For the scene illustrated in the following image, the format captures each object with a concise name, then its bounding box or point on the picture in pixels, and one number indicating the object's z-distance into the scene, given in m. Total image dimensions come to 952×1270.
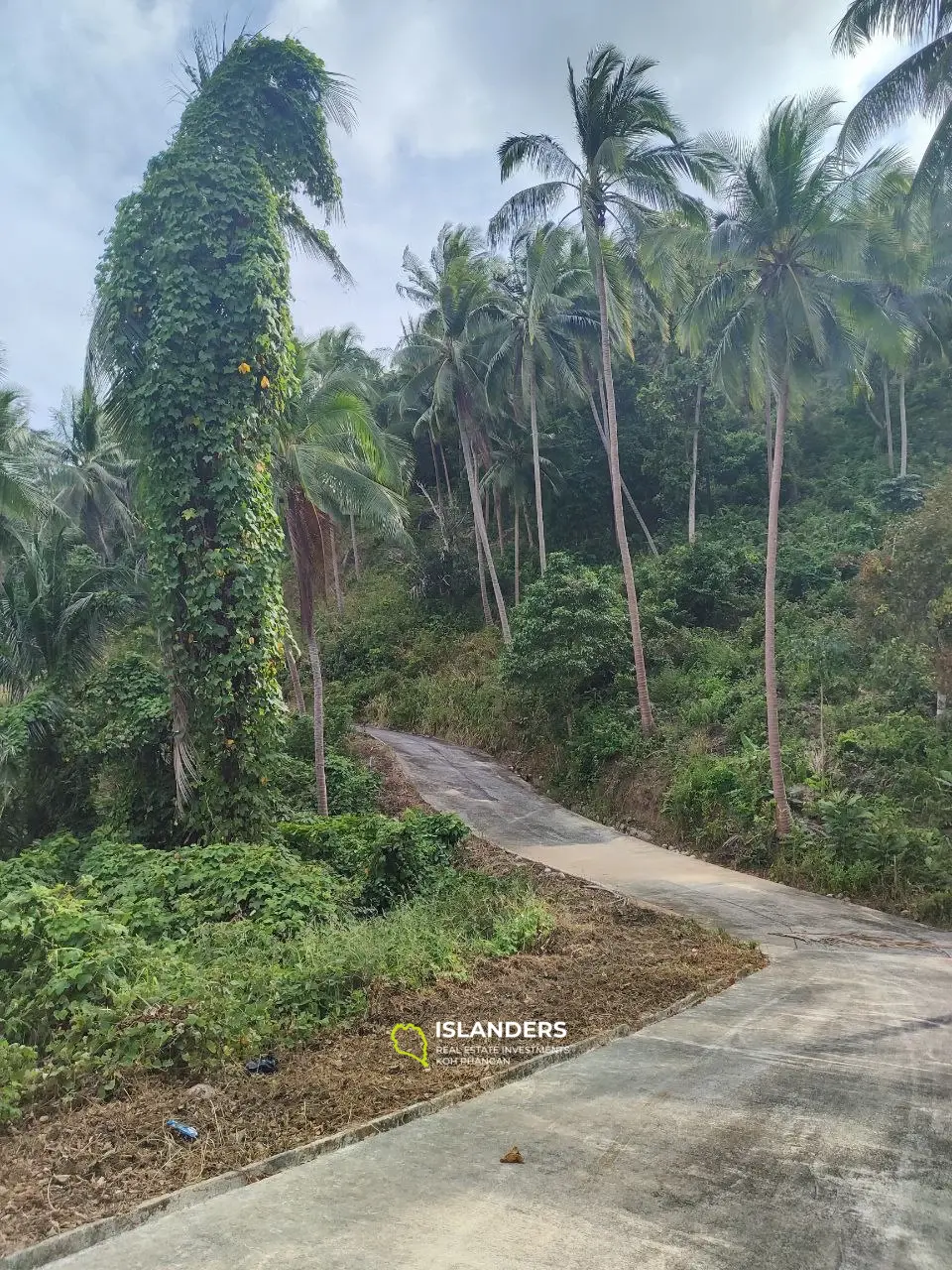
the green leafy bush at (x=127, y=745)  10.23
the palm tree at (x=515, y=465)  28.41
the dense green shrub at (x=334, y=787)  14.24
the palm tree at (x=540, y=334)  22.03
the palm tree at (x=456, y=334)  21.81
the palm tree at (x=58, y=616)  12.37
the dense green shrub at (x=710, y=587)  19.59
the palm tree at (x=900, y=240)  10.83
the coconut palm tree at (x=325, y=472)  12.08
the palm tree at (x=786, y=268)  10.84
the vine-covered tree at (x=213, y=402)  8.97
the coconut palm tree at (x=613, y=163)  14.45
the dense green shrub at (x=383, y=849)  7.99
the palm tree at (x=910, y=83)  10.03
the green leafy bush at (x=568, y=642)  16.95
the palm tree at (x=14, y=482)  17.03
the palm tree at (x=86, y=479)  29.12
